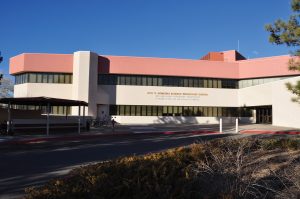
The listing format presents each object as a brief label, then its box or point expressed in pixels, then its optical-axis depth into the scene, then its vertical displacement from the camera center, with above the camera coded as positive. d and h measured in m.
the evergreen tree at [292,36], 9.19 +3.03
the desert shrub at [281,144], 8.70 -1.20
